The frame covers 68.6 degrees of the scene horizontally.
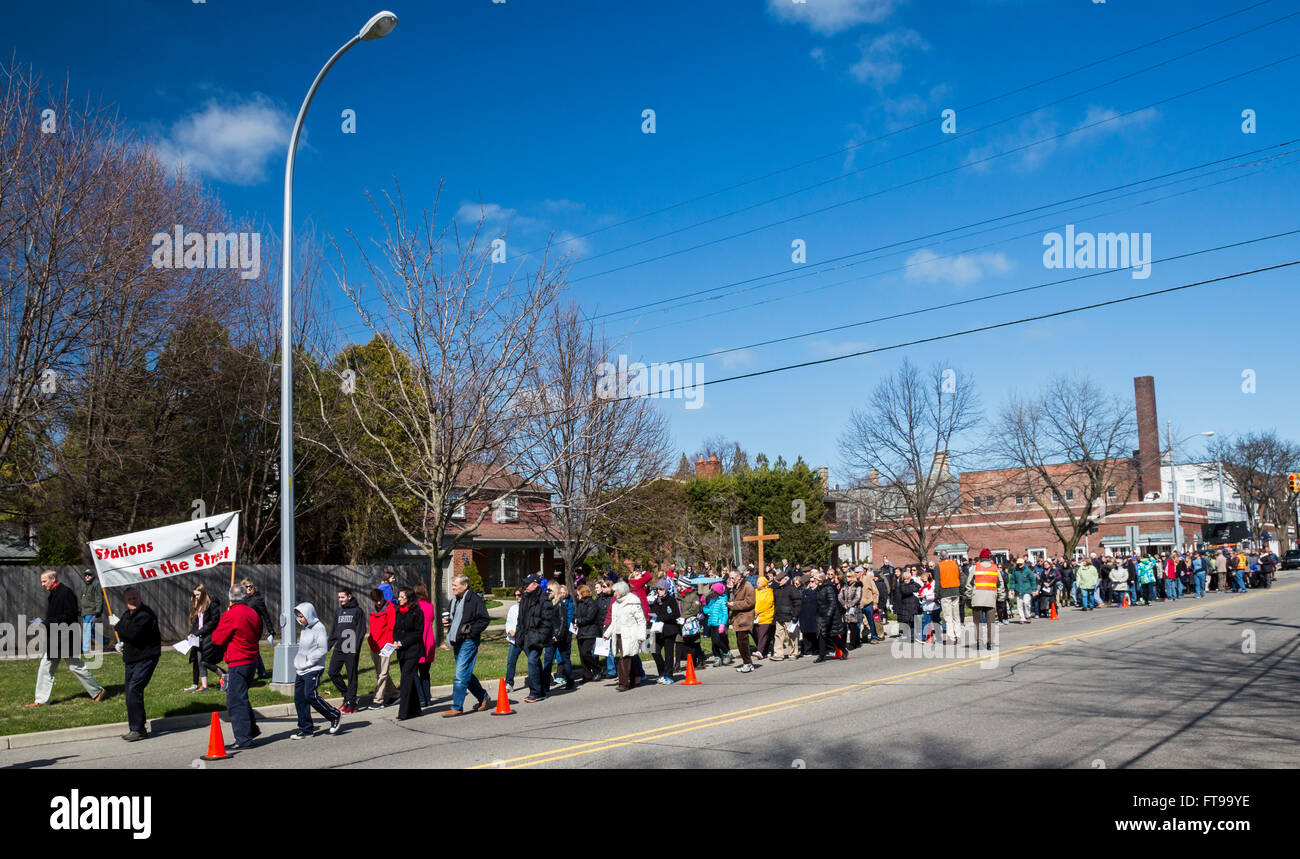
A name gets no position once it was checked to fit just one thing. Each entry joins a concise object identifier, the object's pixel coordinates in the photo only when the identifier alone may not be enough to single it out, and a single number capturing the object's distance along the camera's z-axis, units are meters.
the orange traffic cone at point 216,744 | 9.82
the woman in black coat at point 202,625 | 14.72
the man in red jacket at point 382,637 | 13.34
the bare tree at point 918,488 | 43.12
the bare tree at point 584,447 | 28.80
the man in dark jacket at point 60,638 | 13.25
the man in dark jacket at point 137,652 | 11.46
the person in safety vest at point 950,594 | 20.35
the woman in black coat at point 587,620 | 15.78
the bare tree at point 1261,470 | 81.19
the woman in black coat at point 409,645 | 12.61
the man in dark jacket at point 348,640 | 13.49
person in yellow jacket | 18.98
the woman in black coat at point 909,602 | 21.38
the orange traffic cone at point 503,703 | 13.09
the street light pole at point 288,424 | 14.05
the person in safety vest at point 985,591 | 20.16
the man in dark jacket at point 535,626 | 14.26
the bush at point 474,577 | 40.28
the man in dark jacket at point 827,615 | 19.12
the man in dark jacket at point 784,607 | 19.81
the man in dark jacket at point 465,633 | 13.15
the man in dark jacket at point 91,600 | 18.09
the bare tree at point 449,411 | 21.38
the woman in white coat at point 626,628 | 15.05
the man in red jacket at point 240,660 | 10.43
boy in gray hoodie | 11.28
